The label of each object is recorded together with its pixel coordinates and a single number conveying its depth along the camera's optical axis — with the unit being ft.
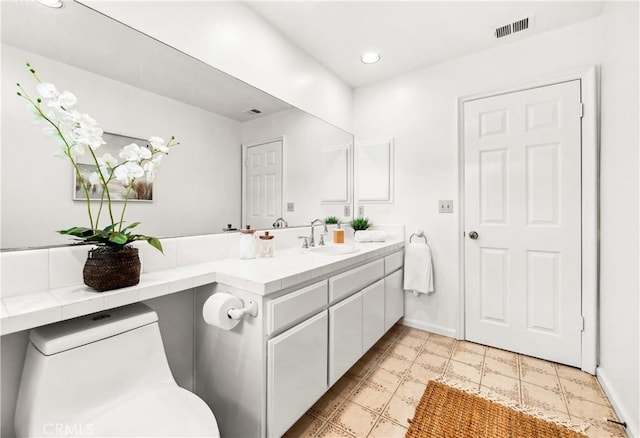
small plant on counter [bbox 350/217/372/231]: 8.86
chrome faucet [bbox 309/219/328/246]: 7.07
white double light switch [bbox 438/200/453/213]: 7.80
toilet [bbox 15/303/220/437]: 2.85
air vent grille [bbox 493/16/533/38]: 6.28
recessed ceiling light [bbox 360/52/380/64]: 7.59
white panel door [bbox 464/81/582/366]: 6.45
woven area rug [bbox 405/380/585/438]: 4.56
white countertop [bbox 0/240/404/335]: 2.75
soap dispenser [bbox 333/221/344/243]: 7.87
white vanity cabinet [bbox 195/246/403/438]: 3.81
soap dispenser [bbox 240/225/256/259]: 5.34
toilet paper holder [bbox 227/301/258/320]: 3.71
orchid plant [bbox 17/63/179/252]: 3.09
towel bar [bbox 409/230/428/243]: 8.19
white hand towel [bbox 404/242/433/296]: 7.87
